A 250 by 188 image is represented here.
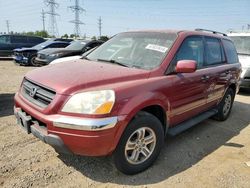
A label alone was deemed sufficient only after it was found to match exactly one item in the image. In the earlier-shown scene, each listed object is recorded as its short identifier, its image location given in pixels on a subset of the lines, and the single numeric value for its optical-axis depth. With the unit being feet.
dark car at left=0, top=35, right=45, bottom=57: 38.33
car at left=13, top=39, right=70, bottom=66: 32.99
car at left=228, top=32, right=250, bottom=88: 19.97
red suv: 6.32
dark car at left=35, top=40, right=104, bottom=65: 27.44
